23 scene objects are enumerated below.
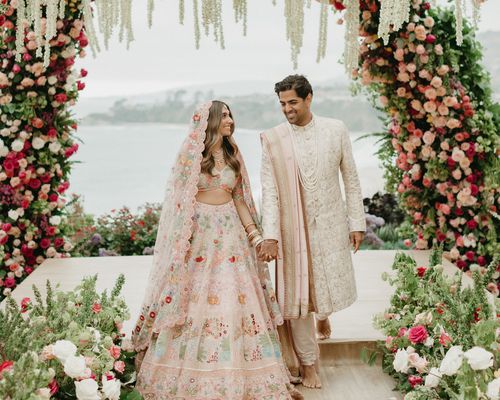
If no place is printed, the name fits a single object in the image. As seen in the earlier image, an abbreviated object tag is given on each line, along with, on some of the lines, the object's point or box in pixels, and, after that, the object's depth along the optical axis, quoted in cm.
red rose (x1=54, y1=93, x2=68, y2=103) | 494
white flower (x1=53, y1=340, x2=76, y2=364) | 237
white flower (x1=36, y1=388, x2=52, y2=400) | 209
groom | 316
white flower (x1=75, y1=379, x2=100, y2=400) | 230
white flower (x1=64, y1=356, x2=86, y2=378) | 233
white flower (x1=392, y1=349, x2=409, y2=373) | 275
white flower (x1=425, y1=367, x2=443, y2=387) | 247
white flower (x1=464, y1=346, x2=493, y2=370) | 204
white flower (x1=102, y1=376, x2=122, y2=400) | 245
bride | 295
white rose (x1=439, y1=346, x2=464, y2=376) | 227
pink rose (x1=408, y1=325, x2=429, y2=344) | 283
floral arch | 470
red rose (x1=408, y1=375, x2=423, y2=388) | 280
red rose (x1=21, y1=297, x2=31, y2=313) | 288
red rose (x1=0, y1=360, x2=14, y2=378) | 207
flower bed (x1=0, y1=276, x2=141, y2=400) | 208
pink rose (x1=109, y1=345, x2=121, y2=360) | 271
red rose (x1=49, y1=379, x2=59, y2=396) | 225
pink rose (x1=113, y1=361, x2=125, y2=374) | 268
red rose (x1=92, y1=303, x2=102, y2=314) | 298
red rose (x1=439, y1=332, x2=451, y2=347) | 258
